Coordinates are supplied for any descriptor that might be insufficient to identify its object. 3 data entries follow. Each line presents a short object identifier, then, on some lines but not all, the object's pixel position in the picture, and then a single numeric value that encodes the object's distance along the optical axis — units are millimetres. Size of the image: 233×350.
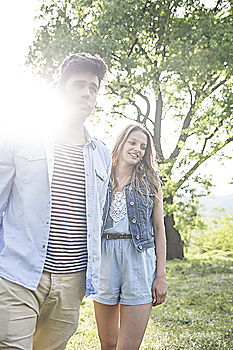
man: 2209
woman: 3236
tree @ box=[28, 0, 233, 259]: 11977
